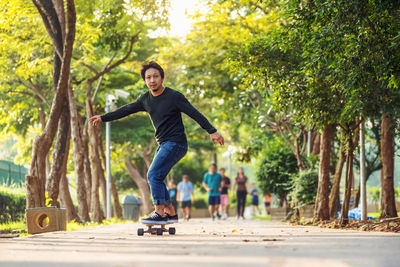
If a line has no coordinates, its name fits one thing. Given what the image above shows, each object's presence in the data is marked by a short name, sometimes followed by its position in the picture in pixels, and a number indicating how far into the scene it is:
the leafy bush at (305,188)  16.27
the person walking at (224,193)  23.95
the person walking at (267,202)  33.12
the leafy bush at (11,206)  13.67
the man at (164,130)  8.48
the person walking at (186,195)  23.47
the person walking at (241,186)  23.17
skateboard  8.45
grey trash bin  26.17
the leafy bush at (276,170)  19.28
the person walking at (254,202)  36.59
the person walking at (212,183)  22.11
